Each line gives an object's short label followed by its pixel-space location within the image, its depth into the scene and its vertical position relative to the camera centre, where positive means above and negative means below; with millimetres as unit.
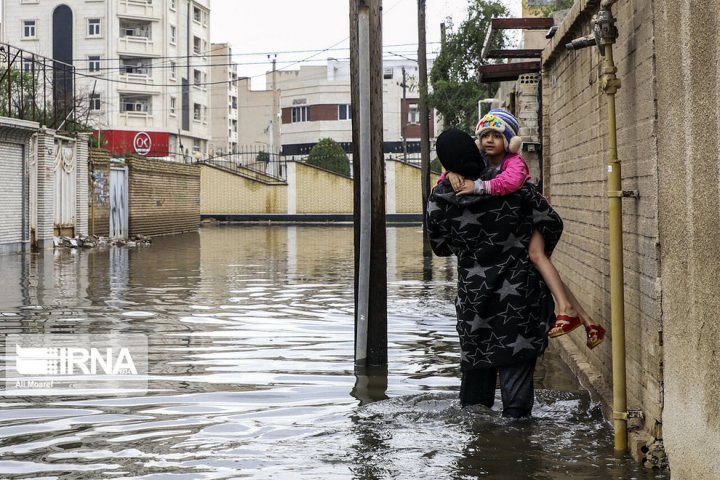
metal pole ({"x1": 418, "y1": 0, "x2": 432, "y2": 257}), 32281 +3261
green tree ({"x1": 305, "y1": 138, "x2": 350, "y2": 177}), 67375 +3750
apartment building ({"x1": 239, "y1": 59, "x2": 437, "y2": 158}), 91125 +8992
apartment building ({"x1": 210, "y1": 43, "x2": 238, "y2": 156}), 92500 +10161
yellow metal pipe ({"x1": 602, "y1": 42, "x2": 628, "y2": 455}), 5781 -405
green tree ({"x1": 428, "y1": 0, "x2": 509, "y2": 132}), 30625 +4124
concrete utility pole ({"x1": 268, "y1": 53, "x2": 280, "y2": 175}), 75431 +6259
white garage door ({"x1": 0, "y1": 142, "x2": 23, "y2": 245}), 26594 +742
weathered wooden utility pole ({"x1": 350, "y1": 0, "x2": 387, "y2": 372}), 8719 +342
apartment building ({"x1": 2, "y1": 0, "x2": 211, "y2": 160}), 70562 +10671
